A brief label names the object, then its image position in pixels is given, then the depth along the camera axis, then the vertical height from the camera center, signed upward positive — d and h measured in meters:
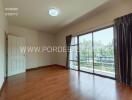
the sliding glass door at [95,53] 3.17 -0.13
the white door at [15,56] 3.51 -0.28
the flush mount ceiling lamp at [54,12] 3.05 +1.59
